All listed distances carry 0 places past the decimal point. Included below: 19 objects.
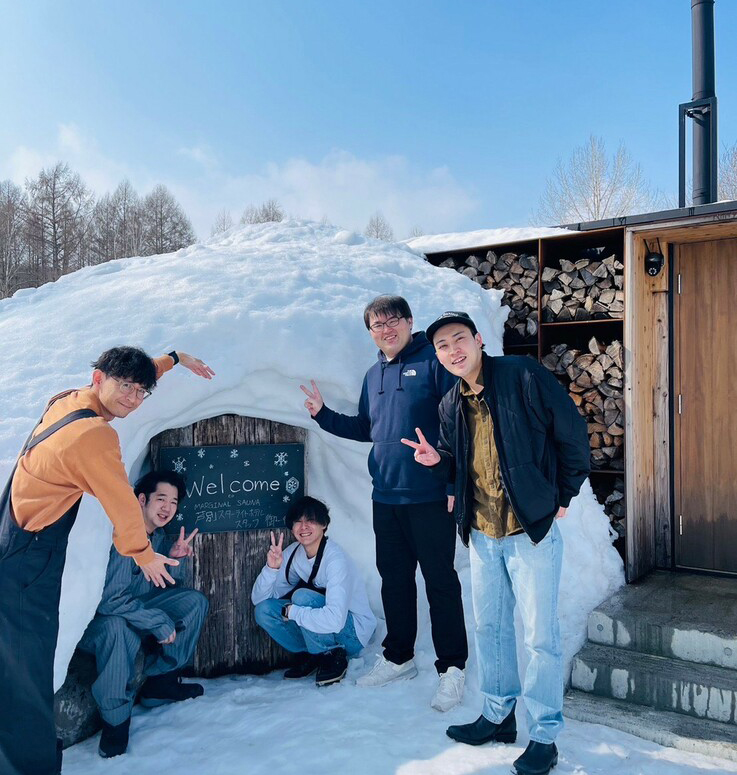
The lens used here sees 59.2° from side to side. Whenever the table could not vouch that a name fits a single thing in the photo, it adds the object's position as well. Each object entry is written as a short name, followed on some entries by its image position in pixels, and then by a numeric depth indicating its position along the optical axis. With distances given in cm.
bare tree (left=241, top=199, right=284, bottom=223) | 3380
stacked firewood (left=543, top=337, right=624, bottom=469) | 494
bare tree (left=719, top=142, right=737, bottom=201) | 2111
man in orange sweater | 230
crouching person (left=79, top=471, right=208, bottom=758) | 303
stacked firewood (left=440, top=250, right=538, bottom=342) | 552
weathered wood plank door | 389
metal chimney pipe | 589
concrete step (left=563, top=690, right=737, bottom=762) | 304
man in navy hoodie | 336
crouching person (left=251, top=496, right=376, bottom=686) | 363
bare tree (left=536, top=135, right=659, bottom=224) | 2036
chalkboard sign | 387
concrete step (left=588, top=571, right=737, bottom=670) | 365
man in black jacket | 266
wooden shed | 480
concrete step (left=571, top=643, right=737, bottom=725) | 335
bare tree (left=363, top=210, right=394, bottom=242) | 3625
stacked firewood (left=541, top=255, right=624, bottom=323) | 505
